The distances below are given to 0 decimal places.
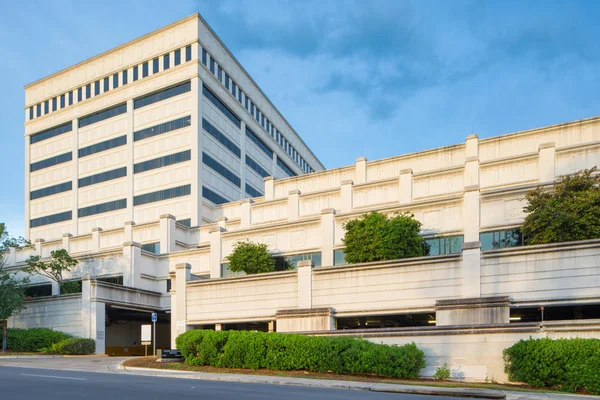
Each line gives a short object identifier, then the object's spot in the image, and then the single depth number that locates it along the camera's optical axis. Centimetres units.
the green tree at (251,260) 3647
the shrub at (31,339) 3928
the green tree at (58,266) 4622
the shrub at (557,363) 1756
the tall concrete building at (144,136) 5700
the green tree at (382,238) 3066
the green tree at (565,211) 2620
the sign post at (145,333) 2935
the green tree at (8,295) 4038
